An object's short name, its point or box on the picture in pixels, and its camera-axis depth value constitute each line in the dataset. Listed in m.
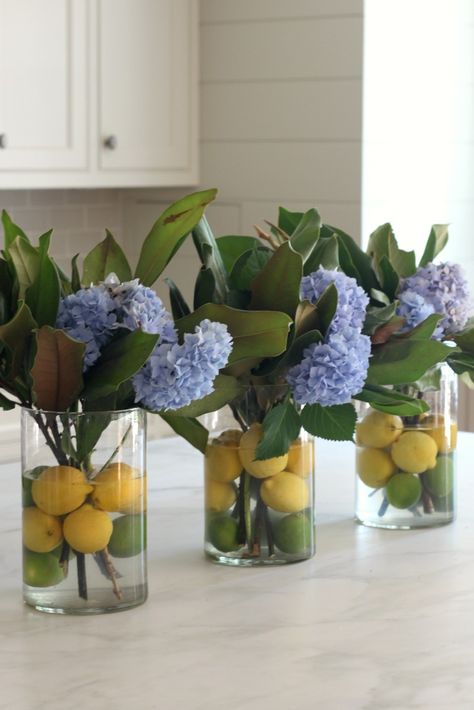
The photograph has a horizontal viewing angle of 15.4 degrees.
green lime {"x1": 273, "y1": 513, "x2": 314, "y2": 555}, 1.94
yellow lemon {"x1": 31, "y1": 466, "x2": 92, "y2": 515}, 1.72
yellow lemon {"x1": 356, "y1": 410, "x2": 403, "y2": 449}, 2.09
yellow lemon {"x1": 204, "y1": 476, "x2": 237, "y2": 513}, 1.93
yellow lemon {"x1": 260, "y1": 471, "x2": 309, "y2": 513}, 1.91
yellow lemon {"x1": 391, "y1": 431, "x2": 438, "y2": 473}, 2.09
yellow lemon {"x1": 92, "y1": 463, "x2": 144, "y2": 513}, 1.73
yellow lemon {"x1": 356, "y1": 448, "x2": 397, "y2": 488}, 2.10
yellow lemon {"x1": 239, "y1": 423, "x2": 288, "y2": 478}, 1.90
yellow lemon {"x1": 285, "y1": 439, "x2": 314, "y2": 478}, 1.92
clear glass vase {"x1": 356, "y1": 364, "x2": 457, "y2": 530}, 2.10
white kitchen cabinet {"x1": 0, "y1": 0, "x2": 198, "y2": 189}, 4.32
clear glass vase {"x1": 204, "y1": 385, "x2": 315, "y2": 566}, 1.91
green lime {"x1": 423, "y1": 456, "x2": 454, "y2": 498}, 2.12
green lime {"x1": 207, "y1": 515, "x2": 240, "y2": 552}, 1.94
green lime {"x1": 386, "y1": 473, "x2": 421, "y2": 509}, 2.11
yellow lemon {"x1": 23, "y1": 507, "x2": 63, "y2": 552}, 1.73
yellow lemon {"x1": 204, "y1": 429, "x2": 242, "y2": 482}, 1.92
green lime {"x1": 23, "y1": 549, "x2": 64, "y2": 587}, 1.75
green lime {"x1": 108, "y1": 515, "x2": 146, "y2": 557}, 1.75
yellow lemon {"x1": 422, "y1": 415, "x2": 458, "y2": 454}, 2.11
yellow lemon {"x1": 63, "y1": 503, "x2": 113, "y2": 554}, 1.72
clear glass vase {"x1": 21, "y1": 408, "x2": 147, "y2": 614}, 1.72
